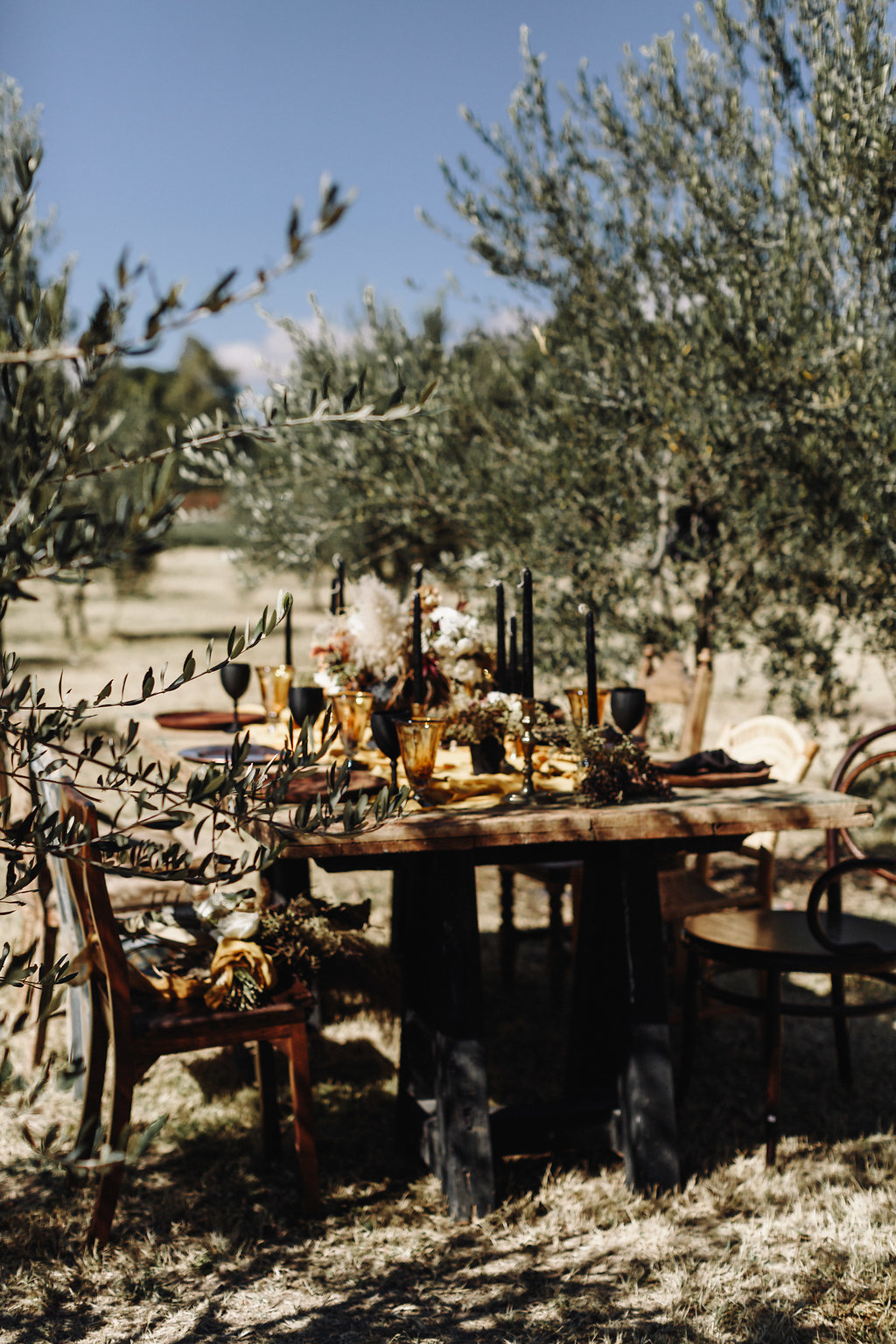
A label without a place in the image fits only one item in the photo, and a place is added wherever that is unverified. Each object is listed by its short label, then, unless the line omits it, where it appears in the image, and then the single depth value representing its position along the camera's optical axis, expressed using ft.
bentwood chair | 10.79
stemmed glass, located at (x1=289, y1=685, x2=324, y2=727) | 11.33
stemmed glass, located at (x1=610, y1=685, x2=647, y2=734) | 10.91
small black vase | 11.27
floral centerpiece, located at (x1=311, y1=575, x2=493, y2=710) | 11.69
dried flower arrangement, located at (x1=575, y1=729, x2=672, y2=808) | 10.35
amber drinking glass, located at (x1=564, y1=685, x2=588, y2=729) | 11.81
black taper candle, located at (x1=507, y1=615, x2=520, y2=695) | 12.48
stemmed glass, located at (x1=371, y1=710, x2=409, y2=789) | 9.89
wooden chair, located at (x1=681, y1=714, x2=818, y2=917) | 13.93
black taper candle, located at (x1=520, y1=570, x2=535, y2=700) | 10.92
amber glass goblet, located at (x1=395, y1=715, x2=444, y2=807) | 10.08
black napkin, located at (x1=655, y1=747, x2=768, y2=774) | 11.31
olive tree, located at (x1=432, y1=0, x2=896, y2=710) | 15.49
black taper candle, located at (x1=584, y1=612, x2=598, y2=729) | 10.44
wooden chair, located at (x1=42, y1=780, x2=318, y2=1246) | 9.13
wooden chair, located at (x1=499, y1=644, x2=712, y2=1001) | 15.05
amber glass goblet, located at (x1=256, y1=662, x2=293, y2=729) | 13.87
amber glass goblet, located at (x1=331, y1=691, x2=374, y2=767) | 11.75
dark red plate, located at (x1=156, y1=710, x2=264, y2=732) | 14.52
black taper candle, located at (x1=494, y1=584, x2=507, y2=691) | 12.37
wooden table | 9.75
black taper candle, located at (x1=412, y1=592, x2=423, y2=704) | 10.78
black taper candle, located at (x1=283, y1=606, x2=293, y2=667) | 12.41
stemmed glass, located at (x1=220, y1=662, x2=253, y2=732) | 13.08
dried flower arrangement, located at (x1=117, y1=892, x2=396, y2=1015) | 9.93
